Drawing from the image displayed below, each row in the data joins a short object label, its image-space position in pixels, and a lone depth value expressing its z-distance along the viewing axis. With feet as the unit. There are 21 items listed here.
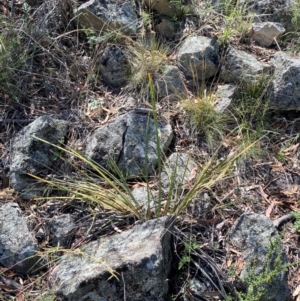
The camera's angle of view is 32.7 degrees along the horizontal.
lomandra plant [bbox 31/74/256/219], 8.63
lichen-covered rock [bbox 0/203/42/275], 8.65
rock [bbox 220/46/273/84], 10.86
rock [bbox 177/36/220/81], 11.10
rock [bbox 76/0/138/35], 11.59
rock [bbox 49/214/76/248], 8.95
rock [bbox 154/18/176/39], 11.92
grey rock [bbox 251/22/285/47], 11.75
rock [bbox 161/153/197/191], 9.30
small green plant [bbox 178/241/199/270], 8.10
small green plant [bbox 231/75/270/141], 10.43
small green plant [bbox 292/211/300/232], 8.96
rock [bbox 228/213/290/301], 8.07
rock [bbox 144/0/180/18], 11.94
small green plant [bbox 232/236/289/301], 7.71
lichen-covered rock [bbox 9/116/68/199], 9.57
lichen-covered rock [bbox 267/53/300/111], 10.59
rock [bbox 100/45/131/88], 11.18
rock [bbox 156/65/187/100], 10.94
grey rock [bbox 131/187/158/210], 8.96
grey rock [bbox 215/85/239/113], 10.59
